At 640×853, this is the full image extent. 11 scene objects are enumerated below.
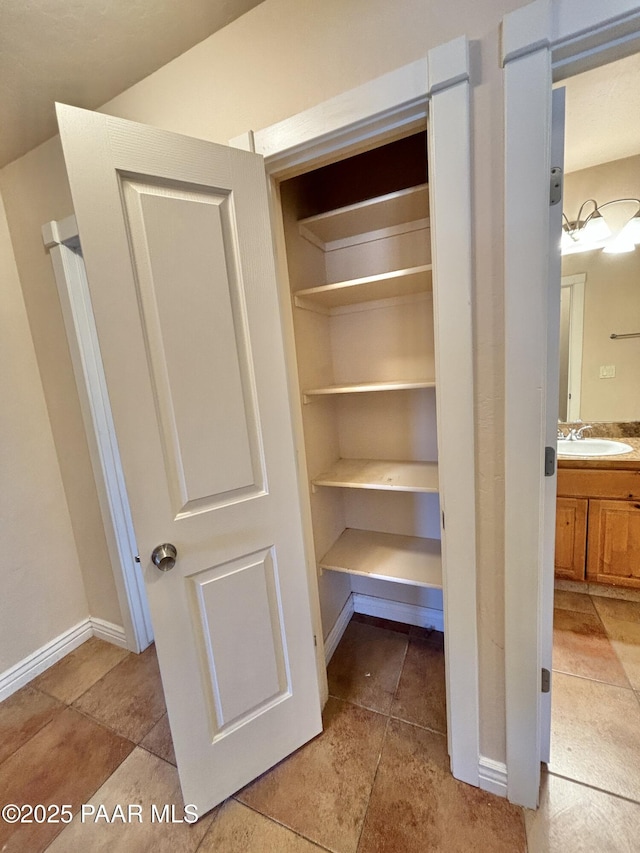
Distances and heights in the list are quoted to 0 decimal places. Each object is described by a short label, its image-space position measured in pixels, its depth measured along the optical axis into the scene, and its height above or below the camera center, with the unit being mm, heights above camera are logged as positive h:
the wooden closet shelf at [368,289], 1251 +314
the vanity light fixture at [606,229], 1878 +659
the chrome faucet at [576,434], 2150 -540
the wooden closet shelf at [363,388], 1291 -88
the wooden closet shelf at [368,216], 1245 +607
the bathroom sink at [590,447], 2025 -608
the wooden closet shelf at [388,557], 1483 -914
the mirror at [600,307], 1854 +228
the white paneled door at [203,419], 876 -116
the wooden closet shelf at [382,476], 1407 -501
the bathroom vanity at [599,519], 1786 -939
